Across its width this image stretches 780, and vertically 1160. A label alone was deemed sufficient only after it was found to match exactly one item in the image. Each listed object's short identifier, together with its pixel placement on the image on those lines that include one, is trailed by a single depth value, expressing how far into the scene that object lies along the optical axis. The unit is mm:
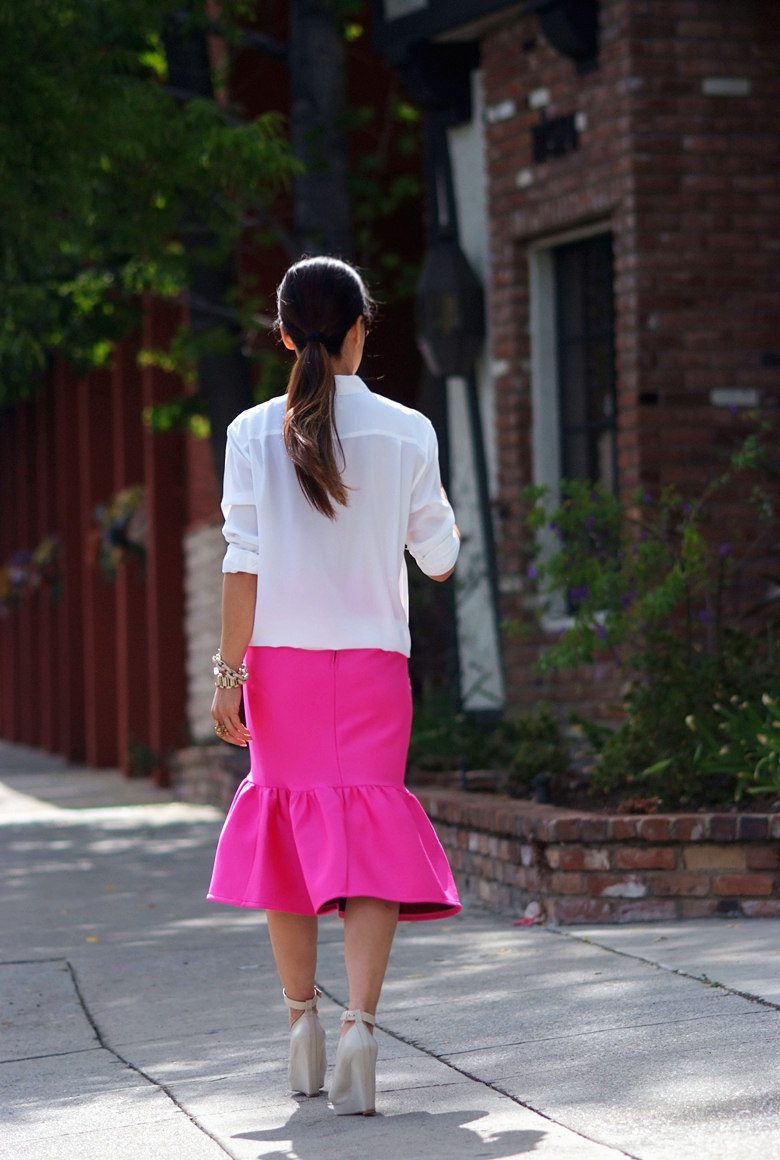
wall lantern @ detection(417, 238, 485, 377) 20969
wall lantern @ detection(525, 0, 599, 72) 18984
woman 8773
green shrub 14375
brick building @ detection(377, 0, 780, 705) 18531
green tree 19547
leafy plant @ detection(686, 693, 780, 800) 13609
